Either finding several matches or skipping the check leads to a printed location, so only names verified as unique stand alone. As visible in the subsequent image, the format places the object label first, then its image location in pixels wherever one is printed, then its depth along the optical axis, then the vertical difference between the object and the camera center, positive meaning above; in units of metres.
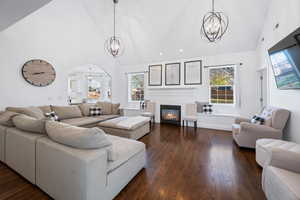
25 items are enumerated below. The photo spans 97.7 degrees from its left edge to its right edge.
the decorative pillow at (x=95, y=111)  4.79 -0.45
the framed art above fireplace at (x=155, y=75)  5.96 +1.10
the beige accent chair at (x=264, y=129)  2.70 -0.65
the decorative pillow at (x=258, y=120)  3.08 -0.50
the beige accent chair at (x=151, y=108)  5.86 -0.40
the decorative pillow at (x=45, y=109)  3.78 -0.30
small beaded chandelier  3.90 +1.59
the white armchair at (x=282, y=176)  1.18 -0.77
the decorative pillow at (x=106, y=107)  5.08 -0.31
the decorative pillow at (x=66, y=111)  3.99 -0.40
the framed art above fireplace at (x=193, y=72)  5.14 +1.08
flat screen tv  1.95 +0.68
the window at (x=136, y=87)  6.62 +0.63
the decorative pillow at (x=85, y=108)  4.70 -0.33
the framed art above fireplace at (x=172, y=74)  5.58 +1.11
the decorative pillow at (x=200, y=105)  5.06 -0.24
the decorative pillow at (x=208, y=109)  4.98 -0.37
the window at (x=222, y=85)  4.77 +0.54
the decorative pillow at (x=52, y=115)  3.61 -0.45
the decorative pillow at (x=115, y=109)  5.08 -0.41
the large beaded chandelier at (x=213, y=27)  2.48 +1.39
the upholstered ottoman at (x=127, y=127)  3.46 -0.77
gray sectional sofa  1.29 -0.80
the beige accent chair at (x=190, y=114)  4.84 -0.57
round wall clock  3.72 +0.78
